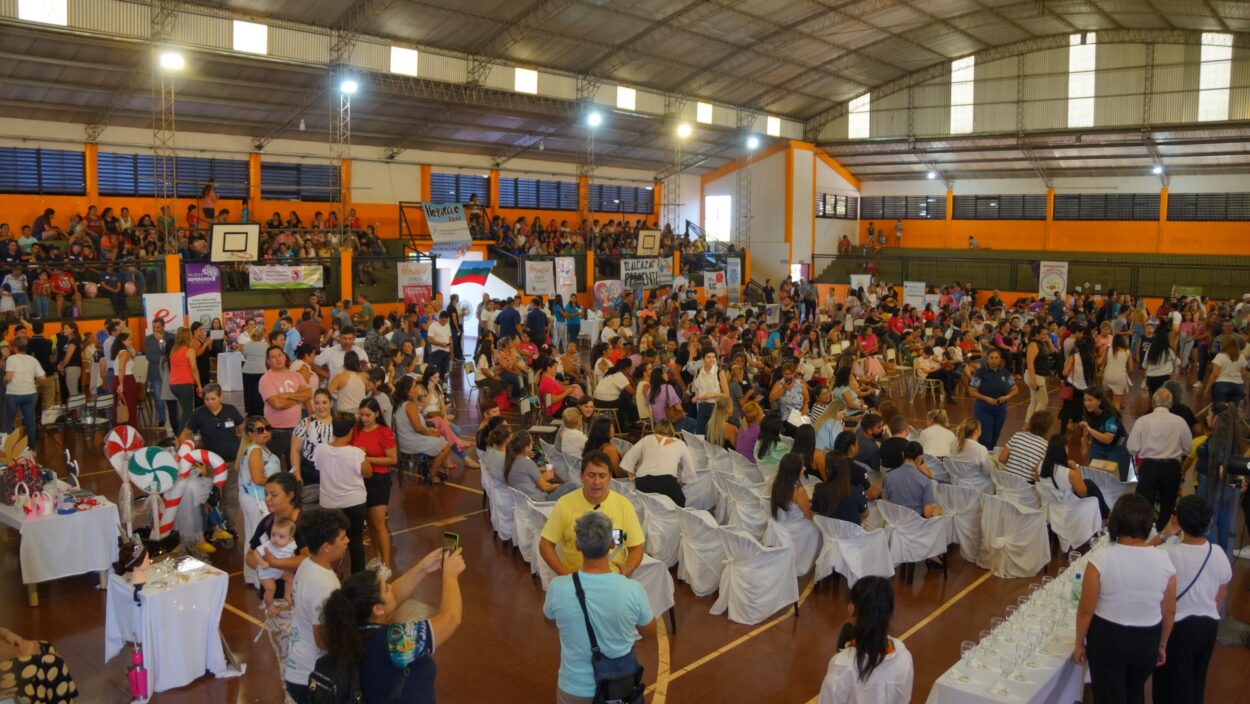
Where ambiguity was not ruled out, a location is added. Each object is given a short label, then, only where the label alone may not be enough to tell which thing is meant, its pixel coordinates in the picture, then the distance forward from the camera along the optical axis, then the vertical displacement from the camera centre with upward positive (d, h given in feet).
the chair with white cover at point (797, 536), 22.17 -6.24
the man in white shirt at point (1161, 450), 24.91 -4.61
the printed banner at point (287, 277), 60.95 -0.38
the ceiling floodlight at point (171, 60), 50.65 +11.46
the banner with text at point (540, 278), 73.82 -0.34
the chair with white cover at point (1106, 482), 26.30 -5.72
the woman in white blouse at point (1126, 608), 13.33 -4.75
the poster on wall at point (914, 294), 78.48 -1.40
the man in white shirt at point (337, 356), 34.90 -3.32
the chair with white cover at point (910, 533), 23.12 -6.36
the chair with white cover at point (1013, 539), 24.08 -6.76
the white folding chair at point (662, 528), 23.32 -6.34
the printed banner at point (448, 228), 71.36 +3.47
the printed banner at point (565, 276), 76.23 -0.17
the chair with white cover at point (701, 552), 22.29 -6.62
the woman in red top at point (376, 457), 21.57 -4.26
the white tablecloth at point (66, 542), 21.59 -6.43
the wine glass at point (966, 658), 13.52 -5.76
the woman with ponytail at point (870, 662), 11.75 -4.88
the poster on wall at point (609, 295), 77.87 -1.75
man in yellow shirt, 15.16 -3.89
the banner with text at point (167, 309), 50.83 -2.16
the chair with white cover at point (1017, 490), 25.22 -5.75
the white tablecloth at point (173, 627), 17.46 -6.82
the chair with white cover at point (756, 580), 20.98 -6.86
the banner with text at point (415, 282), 67.56 -0.69
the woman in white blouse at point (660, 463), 23.90 -4.85
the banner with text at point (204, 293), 53.83 -1.32
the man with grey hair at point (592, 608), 11.60 -4.16
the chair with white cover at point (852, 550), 21.90 -6.43
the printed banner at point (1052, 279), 79.92 -0.02
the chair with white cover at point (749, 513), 23.44 -5.98
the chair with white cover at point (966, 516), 25.08 -6.38
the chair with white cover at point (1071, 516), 24.89 -6.35
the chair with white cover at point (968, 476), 26.35 -5.61
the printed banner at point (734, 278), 94.73 -0.24
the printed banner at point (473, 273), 69.41 +0.01
